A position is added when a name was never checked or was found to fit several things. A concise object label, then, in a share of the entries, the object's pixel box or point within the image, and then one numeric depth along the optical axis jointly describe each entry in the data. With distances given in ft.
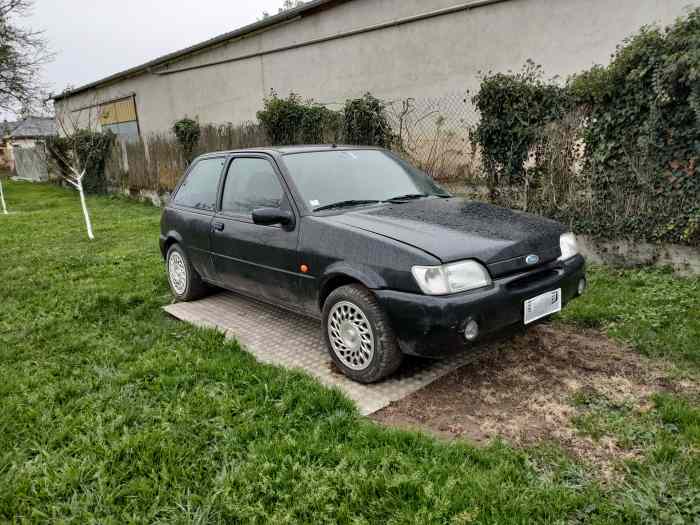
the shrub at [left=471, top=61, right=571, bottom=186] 19.98
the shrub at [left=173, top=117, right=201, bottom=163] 43.93
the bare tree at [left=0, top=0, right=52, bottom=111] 75.61
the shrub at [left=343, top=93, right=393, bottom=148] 28.02
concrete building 26.35
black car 9.96
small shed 96.27
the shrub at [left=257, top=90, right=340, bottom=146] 30.45
